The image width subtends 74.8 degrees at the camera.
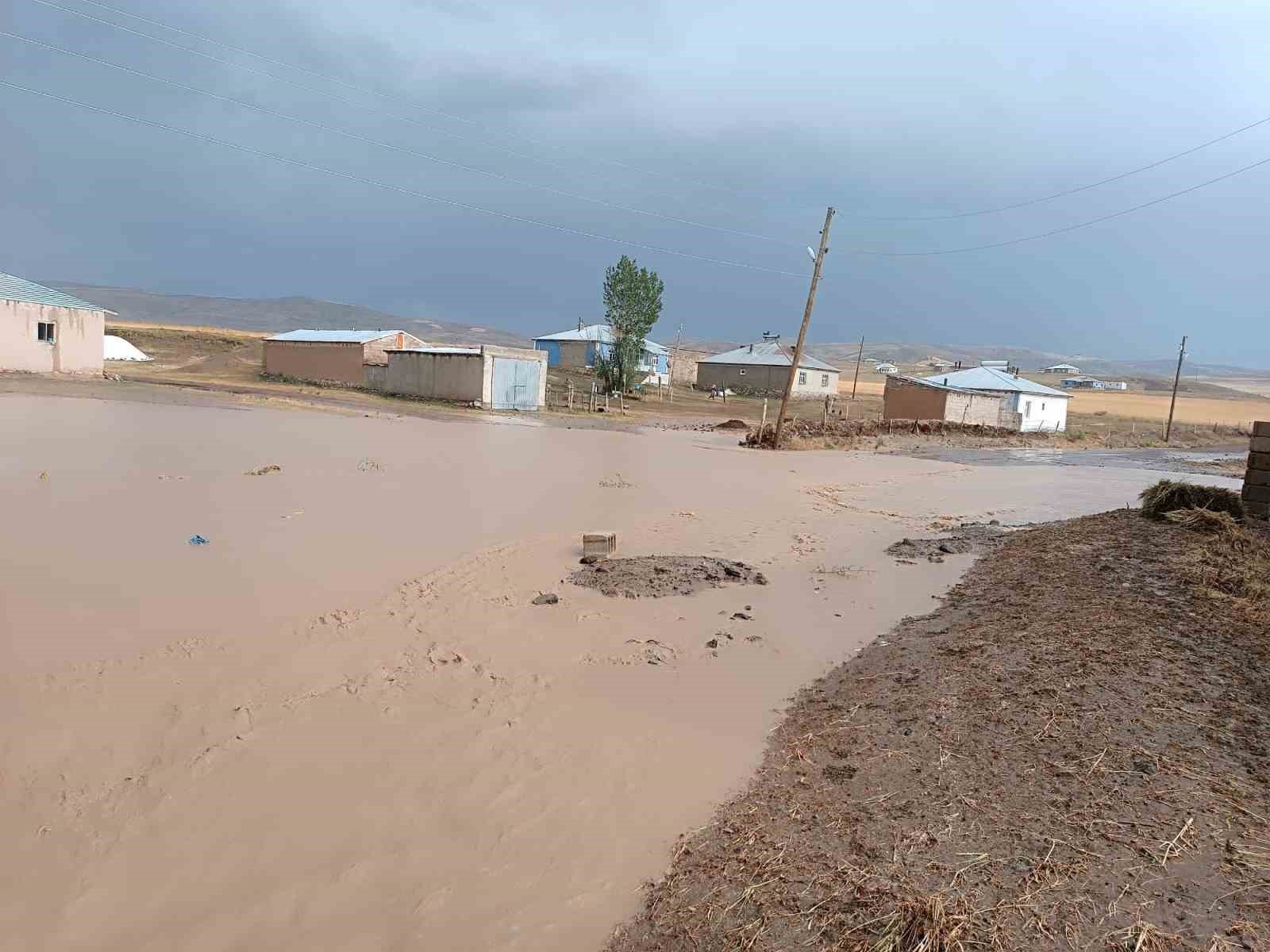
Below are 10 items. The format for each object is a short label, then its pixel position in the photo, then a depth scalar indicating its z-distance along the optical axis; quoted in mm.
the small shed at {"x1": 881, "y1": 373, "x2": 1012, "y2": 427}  48406
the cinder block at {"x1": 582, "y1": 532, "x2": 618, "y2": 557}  10289
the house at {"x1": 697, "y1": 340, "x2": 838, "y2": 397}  71500
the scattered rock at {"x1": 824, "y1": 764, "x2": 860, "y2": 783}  4504
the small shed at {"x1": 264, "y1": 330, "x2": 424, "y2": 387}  48250
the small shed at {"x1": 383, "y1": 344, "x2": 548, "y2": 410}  40031
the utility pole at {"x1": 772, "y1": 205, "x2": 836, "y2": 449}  29141
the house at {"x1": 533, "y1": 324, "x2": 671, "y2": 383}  69356
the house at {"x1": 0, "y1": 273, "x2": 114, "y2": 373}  33438
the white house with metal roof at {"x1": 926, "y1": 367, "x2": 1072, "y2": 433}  55500
